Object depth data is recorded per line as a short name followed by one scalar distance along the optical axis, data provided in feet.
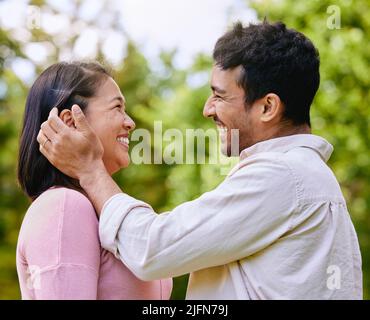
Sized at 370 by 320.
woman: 6.88
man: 6.75
